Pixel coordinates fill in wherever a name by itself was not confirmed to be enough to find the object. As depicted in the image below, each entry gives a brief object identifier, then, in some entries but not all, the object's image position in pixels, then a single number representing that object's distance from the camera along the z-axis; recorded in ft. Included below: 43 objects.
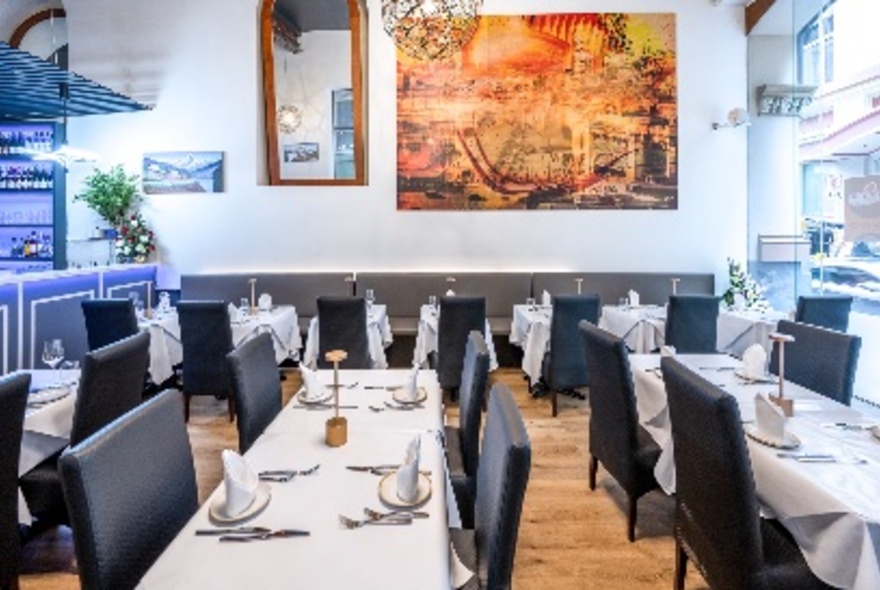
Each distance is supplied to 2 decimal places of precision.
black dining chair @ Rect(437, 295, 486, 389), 16.12
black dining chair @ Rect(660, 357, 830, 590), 5.44
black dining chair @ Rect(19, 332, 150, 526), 7.68
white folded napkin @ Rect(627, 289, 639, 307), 19.90
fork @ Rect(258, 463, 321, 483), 5.45
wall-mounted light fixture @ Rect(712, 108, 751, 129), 21.83
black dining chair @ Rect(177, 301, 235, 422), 15.21
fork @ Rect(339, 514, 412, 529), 4.58
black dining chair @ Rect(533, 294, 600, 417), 16.06
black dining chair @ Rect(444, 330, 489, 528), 7.58
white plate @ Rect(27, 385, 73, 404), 8.37
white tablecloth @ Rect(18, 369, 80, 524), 7.81
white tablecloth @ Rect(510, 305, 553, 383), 17.25
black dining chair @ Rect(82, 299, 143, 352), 14.76
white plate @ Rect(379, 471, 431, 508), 4.93
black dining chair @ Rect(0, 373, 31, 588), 6.47
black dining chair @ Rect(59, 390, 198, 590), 4.34
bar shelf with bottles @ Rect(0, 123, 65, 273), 23.27
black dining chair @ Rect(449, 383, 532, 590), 4.41
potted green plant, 22.08
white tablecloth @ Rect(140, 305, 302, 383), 16.31
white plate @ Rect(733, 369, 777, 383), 9.02
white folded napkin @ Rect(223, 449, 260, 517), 4.78
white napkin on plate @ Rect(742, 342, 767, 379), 9.11
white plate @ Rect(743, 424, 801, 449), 6.30
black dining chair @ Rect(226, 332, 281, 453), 7.38
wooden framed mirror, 22.54
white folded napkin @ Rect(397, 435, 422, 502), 5.00
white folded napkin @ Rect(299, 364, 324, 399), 8.16
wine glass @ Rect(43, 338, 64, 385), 9.73
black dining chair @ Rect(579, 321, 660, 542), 8.79
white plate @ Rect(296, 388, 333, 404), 8.05
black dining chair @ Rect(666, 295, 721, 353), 16.11
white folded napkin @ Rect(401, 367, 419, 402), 8.14
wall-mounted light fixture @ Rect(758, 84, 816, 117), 22.04
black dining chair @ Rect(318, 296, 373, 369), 15.76
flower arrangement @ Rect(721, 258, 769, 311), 18.75
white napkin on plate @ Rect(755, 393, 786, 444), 6.41
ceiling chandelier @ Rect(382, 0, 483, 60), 12.47
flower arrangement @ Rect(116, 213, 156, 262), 22.52
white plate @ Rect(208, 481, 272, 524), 4.72
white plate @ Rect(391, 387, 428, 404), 8.01
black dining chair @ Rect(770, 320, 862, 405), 8.76
